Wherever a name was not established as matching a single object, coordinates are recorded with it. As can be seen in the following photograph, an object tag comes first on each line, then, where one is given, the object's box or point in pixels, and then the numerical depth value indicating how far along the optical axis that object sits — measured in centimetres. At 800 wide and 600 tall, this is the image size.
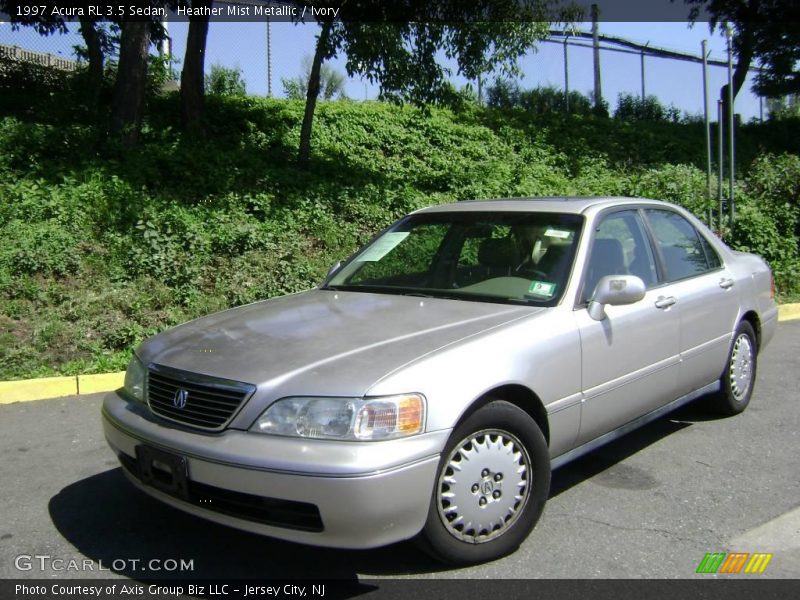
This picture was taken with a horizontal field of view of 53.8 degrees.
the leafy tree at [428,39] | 1051
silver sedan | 293
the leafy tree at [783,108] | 2148
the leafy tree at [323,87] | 1541
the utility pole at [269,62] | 1504
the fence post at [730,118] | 978
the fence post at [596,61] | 1798
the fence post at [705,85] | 970
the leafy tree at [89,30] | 1221
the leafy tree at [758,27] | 1884
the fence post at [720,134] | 1024
